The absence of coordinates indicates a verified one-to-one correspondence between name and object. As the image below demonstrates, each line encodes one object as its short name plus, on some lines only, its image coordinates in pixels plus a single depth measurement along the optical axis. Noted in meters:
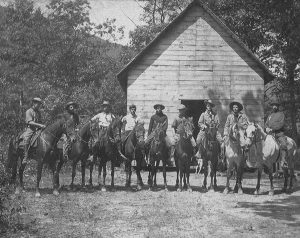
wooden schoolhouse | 20.09
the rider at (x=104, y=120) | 14.02
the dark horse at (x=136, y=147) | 13.69
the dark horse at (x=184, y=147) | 13.60
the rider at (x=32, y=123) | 12.97
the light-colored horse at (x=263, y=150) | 13.51
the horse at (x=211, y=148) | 13.88
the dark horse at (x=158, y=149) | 13.97
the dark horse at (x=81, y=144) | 13.68
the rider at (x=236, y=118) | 13.51
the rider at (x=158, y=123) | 14.27
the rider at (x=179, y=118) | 14.14
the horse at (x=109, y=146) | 13.67
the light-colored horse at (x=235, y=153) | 13.45
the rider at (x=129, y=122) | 14.53
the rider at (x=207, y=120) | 14.04
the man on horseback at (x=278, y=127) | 14.70
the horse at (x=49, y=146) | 12.94
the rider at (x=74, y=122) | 13.28
